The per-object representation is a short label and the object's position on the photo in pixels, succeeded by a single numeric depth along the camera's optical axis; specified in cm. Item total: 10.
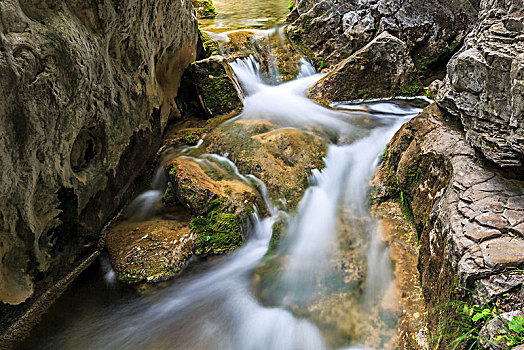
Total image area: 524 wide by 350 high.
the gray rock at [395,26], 776
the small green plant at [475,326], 185
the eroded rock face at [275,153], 489
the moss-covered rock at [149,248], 386
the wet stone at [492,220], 250
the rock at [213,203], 421
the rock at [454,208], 231
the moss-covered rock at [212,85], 675
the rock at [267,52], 859
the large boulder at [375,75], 705
